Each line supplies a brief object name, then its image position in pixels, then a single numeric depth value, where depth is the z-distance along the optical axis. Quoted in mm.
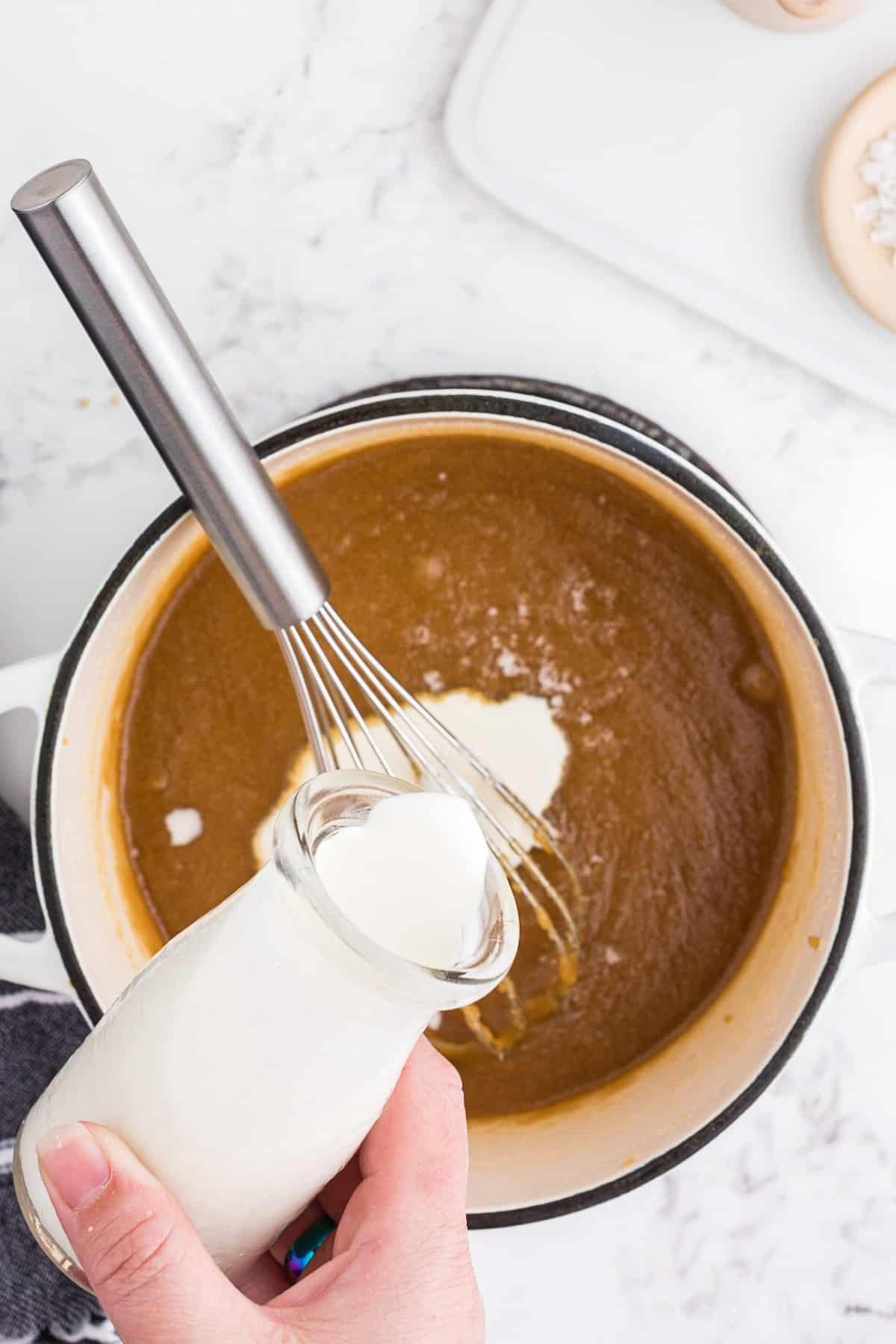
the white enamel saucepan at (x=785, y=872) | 623
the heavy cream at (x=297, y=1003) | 379
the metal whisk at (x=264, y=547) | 511
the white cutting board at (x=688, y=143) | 683
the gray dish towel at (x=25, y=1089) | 721
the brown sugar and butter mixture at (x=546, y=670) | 701
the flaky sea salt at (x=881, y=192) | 658
